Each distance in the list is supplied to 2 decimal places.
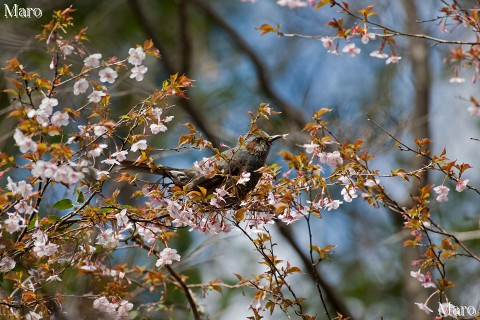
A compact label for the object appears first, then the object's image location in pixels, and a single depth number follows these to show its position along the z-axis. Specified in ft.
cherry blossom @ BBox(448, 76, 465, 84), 24.56
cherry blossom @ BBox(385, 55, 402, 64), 23.61
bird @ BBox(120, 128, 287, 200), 19.98
